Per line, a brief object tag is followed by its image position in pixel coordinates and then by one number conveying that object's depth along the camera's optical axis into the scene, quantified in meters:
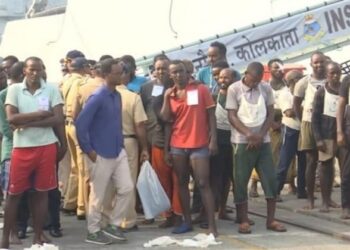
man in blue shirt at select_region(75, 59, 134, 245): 7.54
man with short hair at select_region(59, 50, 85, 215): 9.11
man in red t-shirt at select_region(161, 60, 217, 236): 7.94
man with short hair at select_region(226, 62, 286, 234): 7.99
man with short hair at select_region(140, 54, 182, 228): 8.33
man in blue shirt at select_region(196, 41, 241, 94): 8.94
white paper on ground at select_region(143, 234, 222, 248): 7.46
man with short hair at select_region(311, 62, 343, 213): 8.90
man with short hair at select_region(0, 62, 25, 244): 7.69
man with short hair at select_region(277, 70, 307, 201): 10.12
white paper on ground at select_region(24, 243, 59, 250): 7.20
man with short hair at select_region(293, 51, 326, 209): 9.33
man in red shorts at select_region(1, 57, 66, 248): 7.18
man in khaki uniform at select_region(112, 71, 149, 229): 8.23
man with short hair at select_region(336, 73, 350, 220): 8.53
